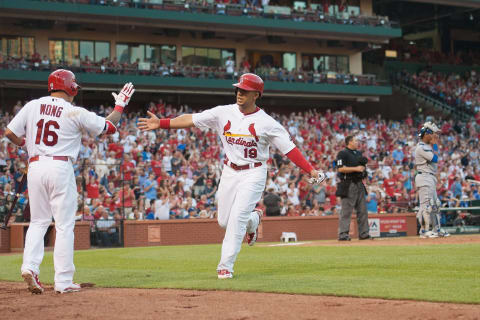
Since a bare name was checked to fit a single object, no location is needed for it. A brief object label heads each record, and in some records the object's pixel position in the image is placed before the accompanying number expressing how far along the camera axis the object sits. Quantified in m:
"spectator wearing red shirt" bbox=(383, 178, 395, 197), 24.78
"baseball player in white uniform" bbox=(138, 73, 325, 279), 8.56
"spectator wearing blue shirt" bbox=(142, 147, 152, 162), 25.06
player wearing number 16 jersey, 7.80
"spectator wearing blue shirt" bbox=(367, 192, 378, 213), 23.09
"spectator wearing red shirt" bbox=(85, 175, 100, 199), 20.11
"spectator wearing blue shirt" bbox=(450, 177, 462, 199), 25.91
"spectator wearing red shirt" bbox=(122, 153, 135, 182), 21.25
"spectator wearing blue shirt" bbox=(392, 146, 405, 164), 29.56
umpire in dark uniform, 15.48
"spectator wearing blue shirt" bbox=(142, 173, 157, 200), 21.50
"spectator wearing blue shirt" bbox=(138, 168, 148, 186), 21.73
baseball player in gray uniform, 15.00
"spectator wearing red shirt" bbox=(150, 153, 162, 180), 22.69
